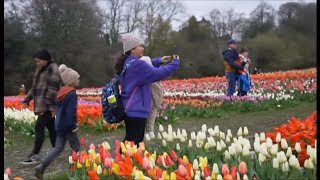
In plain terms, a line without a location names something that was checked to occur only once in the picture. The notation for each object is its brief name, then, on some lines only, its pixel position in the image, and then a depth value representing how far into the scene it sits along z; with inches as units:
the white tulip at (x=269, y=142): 100.6
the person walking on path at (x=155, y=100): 171.0
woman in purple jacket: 127.6
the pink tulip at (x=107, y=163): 97.2
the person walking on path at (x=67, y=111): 160.4
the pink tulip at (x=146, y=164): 94.2
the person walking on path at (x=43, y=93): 171.4
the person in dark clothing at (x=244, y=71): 305.2
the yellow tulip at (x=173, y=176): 81.7
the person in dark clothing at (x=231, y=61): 296.2
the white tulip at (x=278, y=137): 107.6
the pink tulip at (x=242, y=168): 85.8
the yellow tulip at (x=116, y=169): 94.0
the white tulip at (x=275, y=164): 90.5
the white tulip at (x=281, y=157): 91.4
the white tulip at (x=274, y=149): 98.0
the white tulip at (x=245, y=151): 100.8
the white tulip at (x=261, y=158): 94.9
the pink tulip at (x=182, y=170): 84.4
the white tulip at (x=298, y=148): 99.2
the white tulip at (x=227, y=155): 102.5
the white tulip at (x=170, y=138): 123.0
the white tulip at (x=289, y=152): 96.5
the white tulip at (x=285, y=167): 89.8
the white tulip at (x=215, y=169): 84.2
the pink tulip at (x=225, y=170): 82.8
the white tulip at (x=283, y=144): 101.7
